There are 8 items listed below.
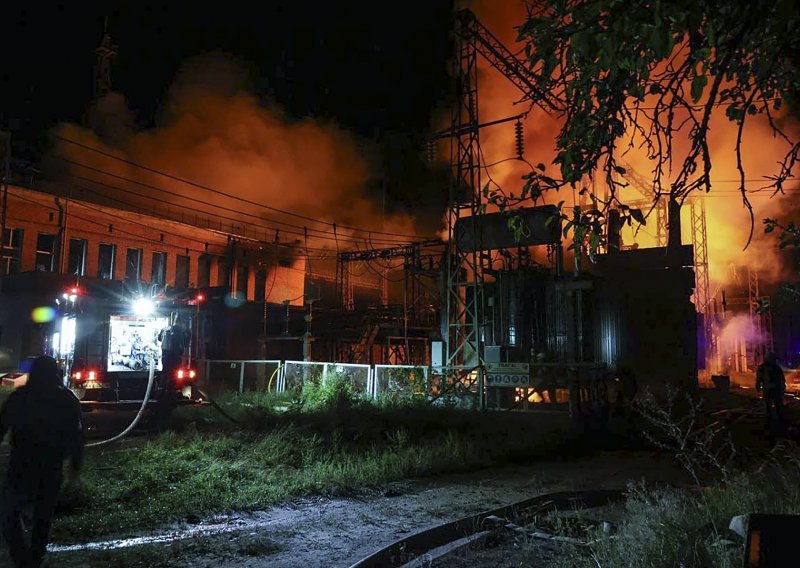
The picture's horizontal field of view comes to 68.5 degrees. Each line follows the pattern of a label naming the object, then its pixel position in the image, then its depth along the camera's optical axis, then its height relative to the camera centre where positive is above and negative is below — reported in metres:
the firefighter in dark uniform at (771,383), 14.02 -0.56
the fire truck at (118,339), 14.16 +0.32
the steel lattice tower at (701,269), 33.72 +5.37
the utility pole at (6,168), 19.42 +6.16
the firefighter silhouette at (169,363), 13.94 -0.25
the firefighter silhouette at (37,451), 4.64 -0.82
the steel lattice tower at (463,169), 16.12 +5.33
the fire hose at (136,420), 10.98 -1.32
